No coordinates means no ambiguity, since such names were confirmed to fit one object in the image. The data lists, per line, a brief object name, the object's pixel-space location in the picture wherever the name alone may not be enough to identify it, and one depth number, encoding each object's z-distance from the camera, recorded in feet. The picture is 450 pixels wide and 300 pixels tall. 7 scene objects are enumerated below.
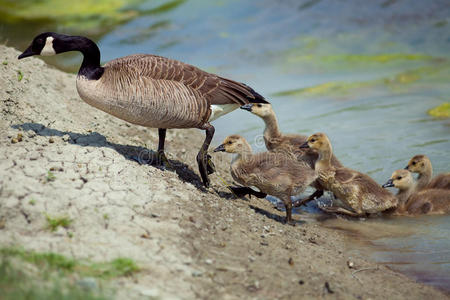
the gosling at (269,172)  47.55
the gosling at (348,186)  51.52
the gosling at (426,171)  53.88
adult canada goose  42.70
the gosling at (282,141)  55.67
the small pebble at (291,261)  35.52
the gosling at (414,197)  50.83
